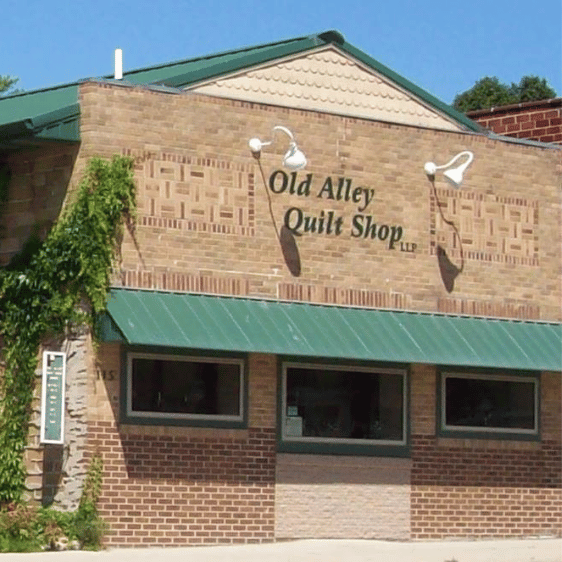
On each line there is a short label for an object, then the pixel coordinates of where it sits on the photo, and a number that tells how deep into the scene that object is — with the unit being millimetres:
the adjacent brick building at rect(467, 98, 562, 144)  29250
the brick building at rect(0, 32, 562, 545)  22578
